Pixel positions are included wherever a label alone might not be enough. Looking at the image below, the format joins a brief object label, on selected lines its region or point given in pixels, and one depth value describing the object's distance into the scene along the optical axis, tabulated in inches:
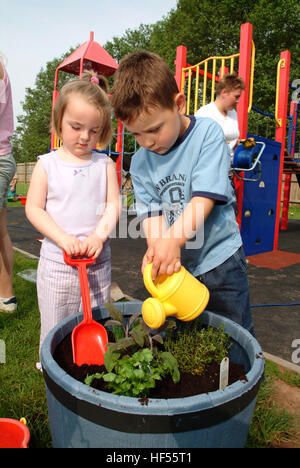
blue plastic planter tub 28.3
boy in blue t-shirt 41.2
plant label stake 35.3
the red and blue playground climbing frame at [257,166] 147.6
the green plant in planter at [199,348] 41.4
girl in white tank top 54.3
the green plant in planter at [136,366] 34.8
